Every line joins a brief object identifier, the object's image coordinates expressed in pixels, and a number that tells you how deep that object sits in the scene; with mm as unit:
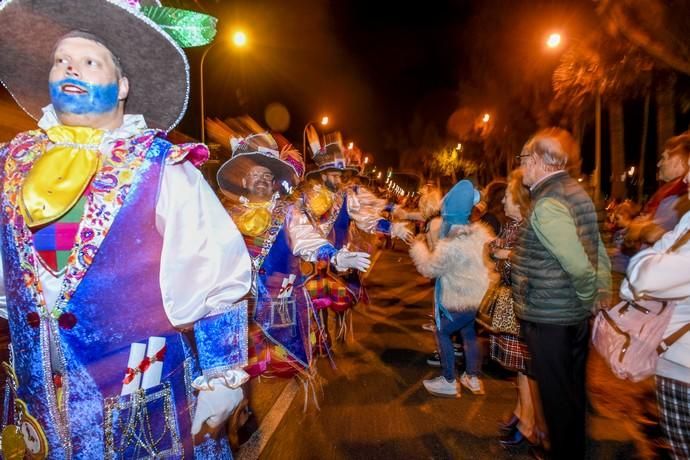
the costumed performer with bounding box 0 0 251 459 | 1379
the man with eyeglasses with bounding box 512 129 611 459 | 2627
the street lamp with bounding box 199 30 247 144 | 10948
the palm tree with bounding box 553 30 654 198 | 10609
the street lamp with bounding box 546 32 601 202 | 11828
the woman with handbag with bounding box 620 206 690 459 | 2107
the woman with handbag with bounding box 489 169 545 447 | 3498
